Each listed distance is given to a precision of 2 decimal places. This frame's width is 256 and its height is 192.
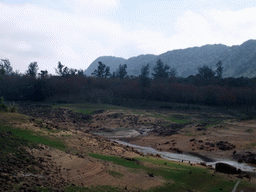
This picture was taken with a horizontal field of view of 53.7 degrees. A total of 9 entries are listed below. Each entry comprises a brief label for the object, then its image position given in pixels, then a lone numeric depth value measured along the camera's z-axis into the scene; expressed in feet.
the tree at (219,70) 247.13
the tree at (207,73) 230.89
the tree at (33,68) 233.06
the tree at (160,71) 262.47
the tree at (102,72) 265.54
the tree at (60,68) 223.92
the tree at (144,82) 183.83
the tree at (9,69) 267.10
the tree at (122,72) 260.62
